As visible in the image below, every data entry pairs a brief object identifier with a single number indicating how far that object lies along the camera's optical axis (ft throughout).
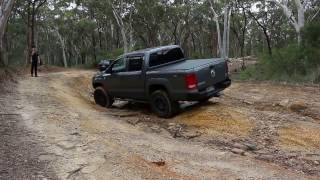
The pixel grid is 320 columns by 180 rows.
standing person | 45.68
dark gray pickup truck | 23.17
